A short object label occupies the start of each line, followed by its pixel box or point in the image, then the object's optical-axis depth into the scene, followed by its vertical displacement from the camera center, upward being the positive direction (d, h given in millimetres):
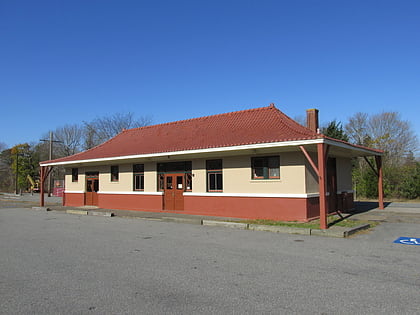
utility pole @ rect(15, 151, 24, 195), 55328 +1166
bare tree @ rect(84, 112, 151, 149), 52916 +6780
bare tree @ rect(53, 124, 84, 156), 60472 +6215
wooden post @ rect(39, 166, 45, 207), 22953 -66
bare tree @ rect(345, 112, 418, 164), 40750 +4657
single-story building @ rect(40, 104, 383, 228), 14141 +495
